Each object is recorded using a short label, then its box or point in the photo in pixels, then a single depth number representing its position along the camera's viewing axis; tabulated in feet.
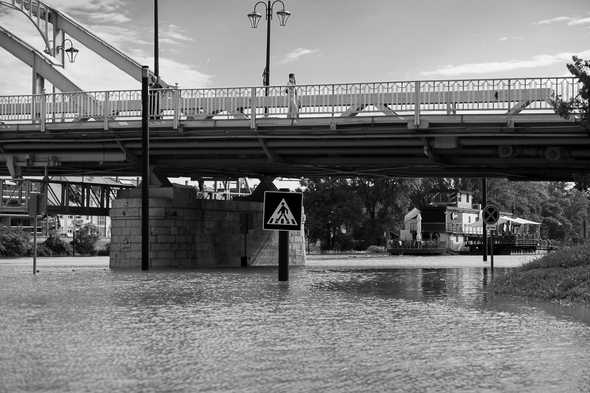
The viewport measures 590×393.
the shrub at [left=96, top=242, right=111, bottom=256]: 314.90
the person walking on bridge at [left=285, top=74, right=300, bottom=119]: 113.13
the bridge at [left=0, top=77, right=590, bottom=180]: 106.73
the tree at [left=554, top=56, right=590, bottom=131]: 94.17
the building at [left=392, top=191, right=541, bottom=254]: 258.37
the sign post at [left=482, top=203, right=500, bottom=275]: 106.01
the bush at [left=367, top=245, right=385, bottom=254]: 284.00
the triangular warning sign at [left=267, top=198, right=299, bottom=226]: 72.23
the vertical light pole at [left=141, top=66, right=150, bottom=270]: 108.68
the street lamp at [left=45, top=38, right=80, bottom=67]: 151.82
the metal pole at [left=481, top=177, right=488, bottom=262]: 160.86
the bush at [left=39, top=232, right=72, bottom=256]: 311.58
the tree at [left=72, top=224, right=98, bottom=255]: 322.96
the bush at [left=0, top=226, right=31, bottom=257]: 290.76
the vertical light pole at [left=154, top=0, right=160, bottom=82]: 138.41
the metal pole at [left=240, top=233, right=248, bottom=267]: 138.31
